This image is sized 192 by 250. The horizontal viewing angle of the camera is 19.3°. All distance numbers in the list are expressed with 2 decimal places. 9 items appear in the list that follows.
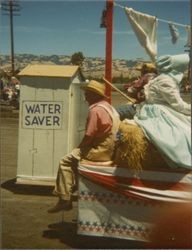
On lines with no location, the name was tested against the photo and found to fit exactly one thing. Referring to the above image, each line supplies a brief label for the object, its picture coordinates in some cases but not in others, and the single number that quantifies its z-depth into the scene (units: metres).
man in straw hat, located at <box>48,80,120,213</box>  4.64
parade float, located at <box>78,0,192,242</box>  4.40
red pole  5.11
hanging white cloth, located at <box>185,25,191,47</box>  4.73
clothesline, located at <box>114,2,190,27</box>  4.93
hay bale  4.39
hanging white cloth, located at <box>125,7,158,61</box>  4.94
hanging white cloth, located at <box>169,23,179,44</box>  4.93
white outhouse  6.04
